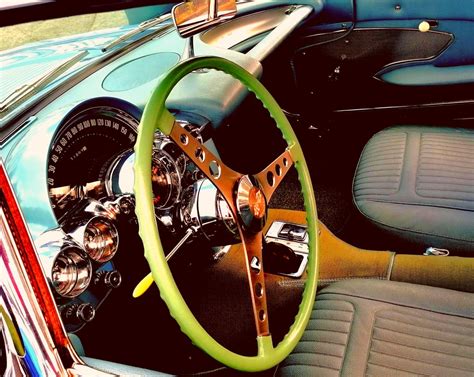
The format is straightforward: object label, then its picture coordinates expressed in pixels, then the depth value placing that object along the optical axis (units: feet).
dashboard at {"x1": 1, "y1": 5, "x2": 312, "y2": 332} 3.19
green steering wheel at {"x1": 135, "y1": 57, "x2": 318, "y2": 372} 2.80
